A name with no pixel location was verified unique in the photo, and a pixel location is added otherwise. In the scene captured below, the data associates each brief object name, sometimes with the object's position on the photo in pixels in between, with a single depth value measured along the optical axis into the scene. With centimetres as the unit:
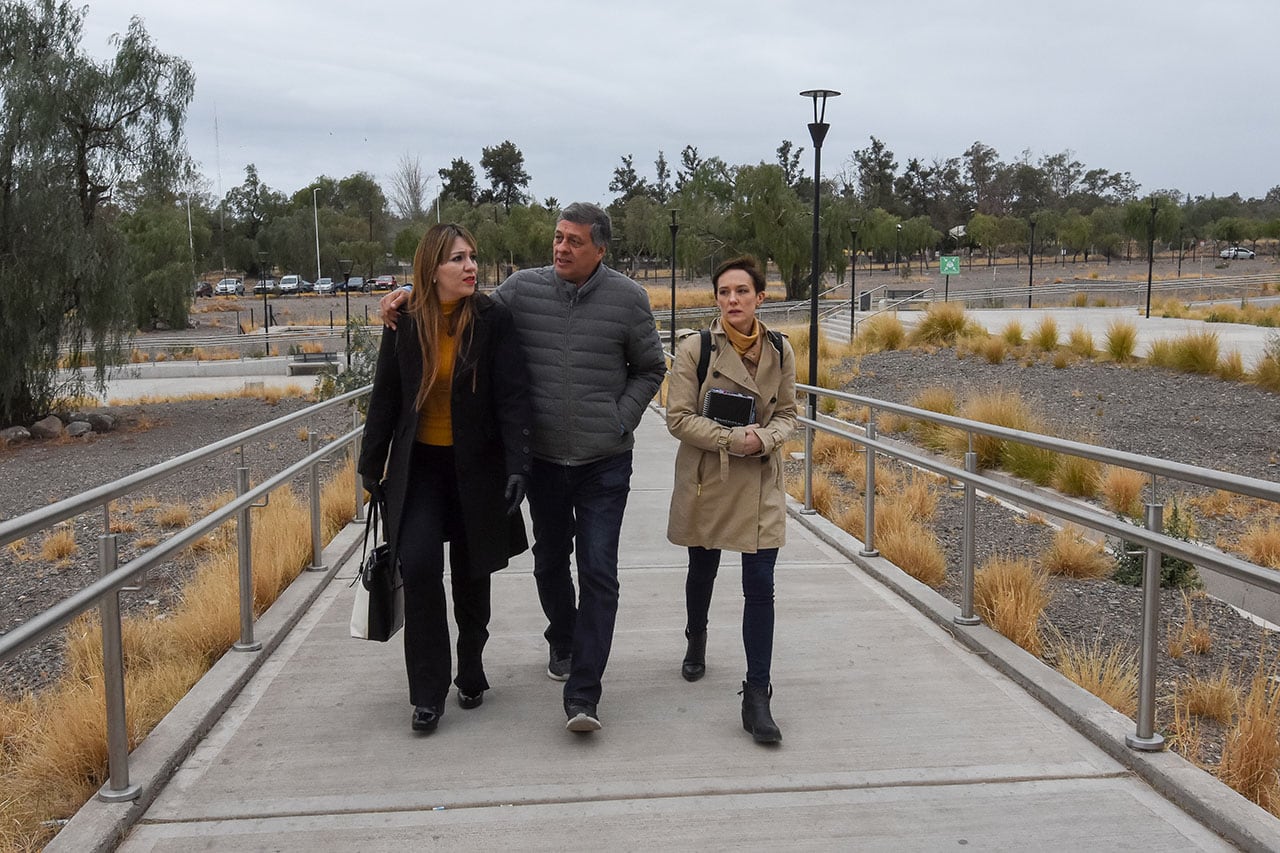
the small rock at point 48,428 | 2486
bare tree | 8588
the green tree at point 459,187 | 10631
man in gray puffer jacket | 420
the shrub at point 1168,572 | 791
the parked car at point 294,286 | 8069
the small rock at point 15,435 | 2415
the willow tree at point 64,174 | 2442
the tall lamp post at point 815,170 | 1659
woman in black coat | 404
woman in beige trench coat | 416
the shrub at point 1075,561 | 833
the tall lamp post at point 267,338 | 4272
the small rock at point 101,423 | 2553
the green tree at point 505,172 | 10594
